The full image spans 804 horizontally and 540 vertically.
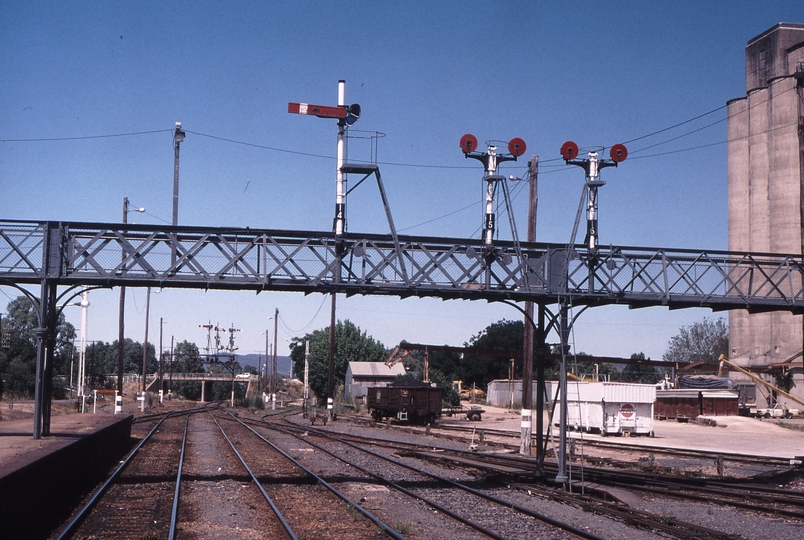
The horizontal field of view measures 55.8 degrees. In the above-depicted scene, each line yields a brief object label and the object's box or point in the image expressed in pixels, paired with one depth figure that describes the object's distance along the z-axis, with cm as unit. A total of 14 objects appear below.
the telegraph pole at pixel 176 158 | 2942
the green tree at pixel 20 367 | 7319
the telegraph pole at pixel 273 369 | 7721
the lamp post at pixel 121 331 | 4338
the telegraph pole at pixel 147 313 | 5856
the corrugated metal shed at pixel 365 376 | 7456
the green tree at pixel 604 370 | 12688
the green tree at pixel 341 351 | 9119
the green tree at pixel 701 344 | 11538
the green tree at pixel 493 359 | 10112
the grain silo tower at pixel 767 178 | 6494
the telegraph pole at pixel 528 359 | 2538
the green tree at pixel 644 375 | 11776
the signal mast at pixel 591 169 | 1928
